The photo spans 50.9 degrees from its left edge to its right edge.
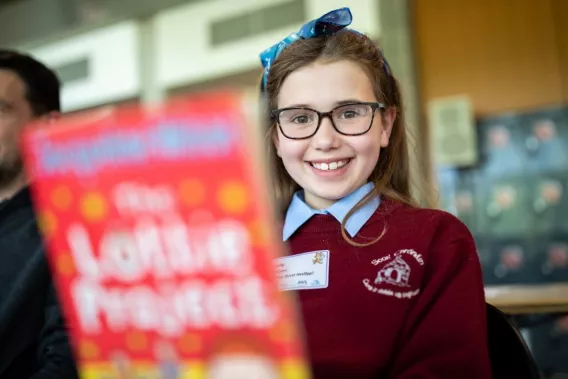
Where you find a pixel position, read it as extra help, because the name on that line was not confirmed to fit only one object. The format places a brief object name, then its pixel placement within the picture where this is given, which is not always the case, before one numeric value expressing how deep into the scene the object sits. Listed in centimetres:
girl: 81
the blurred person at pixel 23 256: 112
